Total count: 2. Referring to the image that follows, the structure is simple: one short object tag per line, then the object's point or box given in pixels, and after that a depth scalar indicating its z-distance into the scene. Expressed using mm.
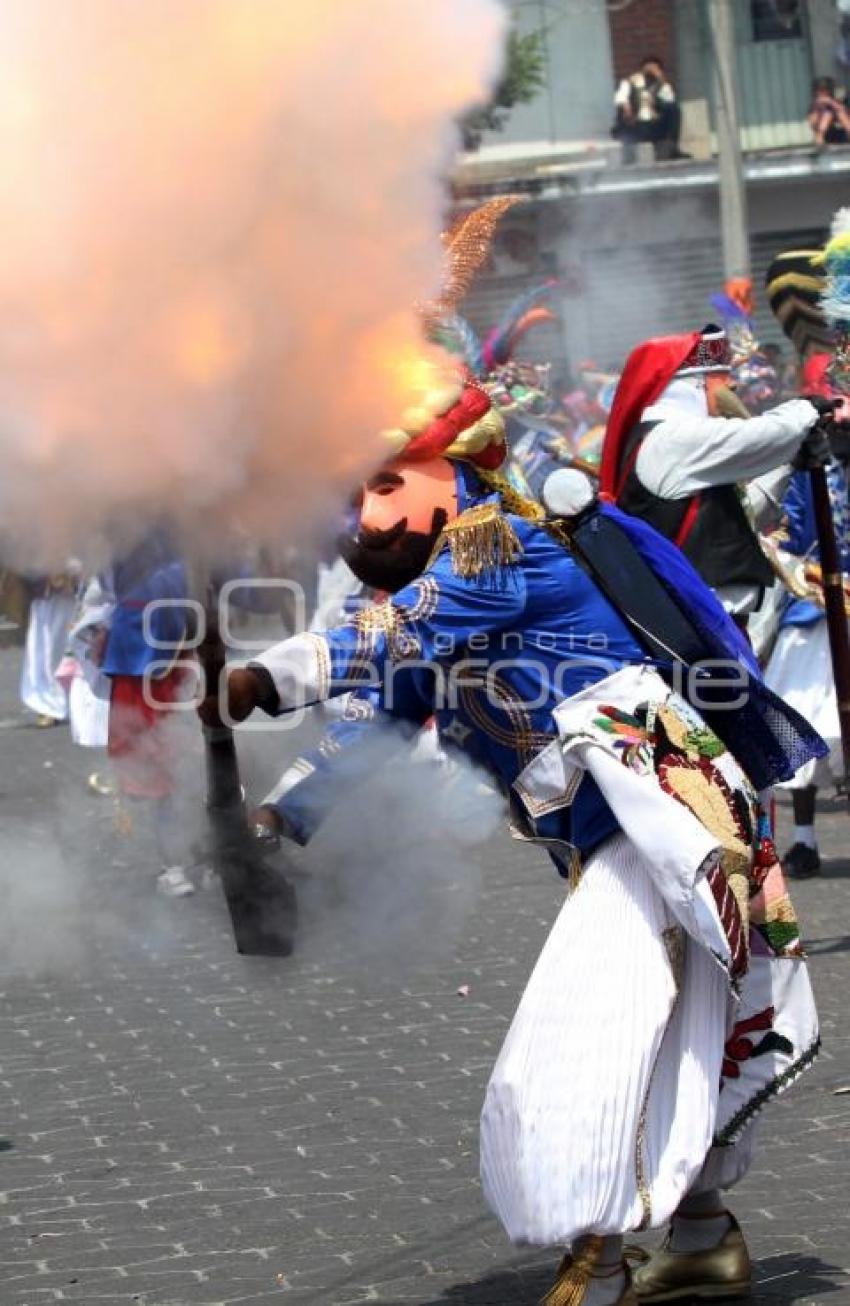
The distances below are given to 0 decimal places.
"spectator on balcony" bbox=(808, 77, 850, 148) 27828
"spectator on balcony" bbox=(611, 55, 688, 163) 26625
